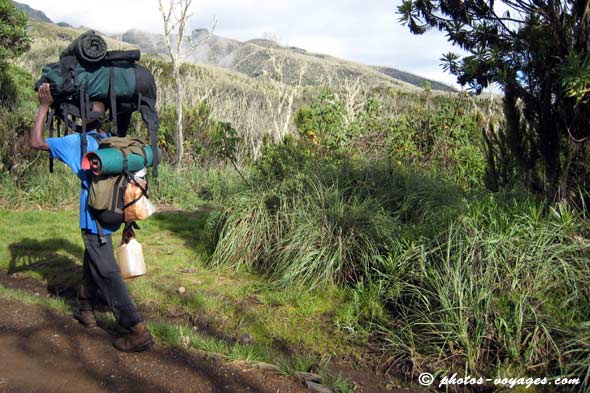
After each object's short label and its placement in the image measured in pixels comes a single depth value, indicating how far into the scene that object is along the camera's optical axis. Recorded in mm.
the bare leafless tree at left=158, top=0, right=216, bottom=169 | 11930
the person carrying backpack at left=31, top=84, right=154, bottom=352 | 4043
